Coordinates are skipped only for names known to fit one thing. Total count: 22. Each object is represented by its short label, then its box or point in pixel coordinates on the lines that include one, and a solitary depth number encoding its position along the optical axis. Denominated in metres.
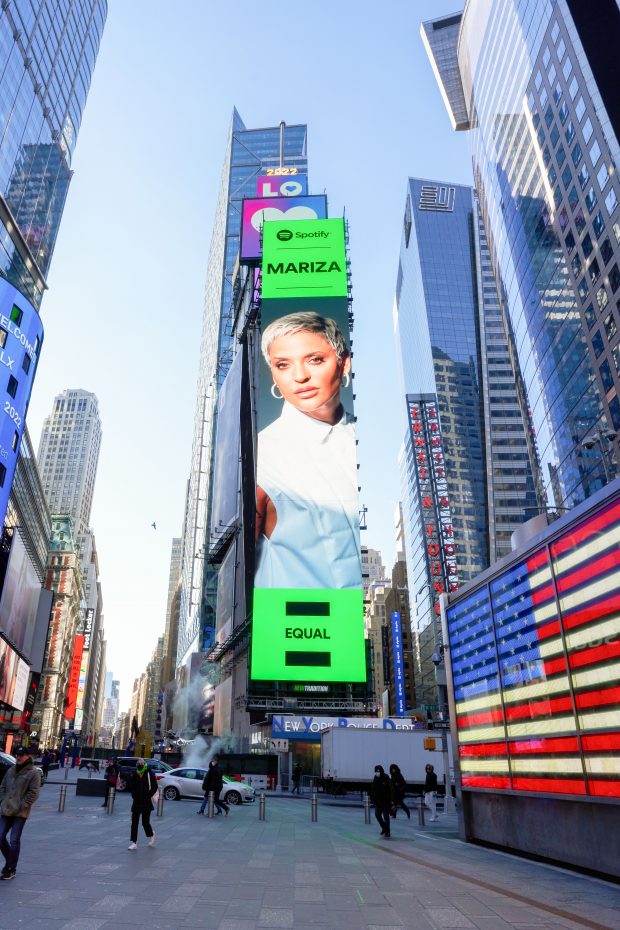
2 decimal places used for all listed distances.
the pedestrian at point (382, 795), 16.62
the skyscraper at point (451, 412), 106.75
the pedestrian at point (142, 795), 13.59
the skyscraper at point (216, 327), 110.69
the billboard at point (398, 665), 107.88
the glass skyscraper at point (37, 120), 65.56
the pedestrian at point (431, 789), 21.92
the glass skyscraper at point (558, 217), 61.78
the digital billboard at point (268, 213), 81.00
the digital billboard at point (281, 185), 91.62
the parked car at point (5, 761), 23.44
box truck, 34.34
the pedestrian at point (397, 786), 21.20
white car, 27.89
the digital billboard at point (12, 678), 50.97
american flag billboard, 10.66
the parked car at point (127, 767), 35.53
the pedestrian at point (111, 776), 26.95
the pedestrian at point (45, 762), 39.88
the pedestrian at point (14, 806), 9.30
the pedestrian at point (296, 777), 43.09
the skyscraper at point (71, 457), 179.62
